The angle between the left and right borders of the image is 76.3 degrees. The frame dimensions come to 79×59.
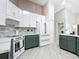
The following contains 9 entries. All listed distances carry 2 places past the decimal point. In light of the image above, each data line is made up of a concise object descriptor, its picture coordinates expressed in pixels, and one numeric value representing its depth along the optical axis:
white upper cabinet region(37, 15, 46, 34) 3.35
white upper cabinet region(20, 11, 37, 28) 2.92
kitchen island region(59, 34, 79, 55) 2.18
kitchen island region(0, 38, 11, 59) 1.25
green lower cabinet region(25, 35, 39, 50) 2.66
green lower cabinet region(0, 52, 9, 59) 1.18
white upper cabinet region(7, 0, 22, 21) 1.85
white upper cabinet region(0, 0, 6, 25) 1.61
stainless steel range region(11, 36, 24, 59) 1.63
